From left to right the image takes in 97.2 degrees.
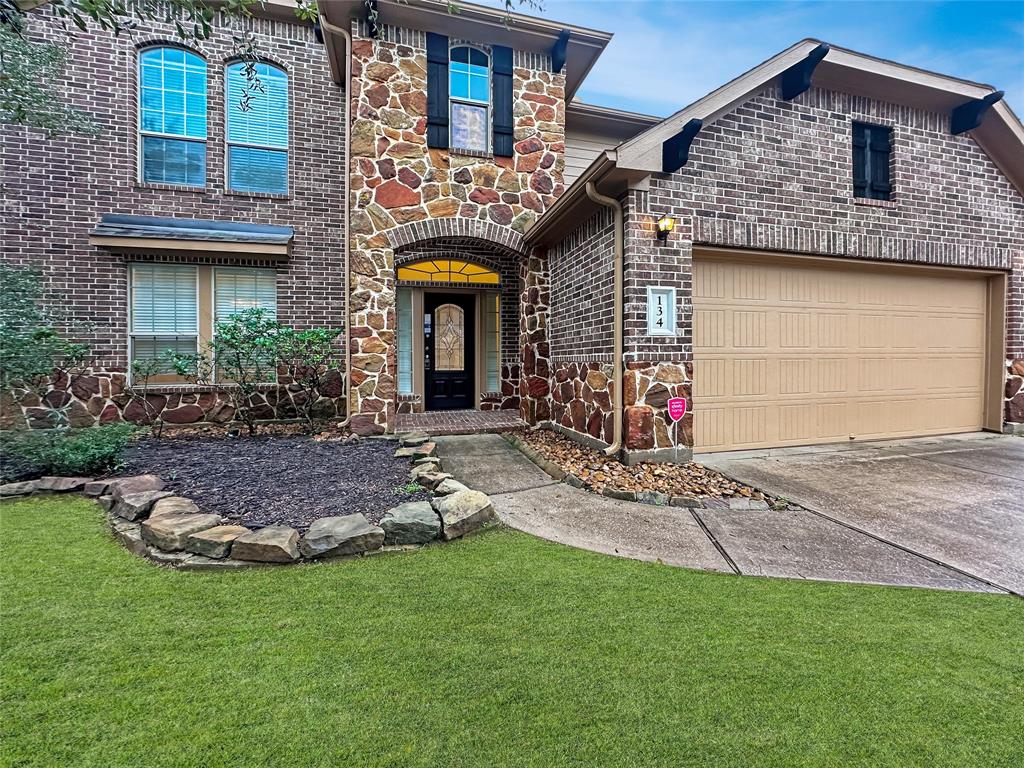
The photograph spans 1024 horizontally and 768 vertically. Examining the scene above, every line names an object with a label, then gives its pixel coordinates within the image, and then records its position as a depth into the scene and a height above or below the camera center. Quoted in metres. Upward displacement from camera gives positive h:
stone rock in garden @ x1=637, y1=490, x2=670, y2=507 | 4.00 -1.12
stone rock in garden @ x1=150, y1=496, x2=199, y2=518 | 3.27 -1.00
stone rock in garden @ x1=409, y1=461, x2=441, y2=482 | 4.33 -0.96
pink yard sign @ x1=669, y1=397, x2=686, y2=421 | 5.05 -0.39
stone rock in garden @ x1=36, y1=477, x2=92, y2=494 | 4.05 -1.00
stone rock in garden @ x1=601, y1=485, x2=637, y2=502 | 4.07 -1.11
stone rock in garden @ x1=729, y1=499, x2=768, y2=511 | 3.89 -1.14
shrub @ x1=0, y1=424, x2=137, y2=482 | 4.33 -0.79
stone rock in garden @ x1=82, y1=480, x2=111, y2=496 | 4.01 -1.02
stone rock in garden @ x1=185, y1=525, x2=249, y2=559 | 2.83 -1.07
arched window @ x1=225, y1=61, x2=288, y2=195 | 7.60 +4.07
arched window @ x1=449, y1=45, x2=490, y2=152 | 6.93 +4.27
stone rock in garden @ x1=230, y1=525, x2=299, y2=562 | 2.80 -1.10
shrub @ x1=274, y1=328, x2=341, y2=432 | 6.87 +0.22
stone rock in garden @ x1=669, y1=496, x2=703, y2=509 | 3.94 -1.13
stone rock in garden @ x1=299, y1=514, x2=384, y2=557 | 2.89 -1.08
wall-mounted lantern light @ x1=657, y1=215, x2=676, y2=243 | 4.82 +1.57
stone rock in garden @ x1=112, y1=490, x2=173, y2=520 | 3.37 -1.00
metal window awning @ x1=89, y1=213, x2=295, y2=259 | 6.80 +2.12
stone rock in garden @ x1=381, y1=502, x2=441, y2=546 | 3.12 -1.07
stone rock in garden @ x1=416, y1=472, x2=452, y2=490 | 4.04 -0.97
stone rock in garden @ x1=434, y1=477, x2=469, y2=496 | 3.82 -0.98
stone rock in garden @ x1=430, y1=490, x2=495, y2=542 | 3.23 -1.04
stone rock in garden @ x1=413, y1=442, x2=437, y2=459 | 5.25 -0.93
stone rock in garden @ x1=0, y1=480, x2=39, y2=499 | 3.90 -1.01
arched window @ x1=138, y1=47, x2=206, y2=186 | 7.33 +4.20
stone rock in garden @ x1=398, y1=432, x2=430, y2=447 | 6.00 -0.90
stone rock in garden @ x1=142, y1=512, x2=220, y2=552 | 2.90 -1.02
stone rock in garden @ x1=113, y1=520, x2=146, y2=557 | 2.96 -1.12
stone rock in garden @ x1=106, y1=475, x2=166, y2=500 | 3.74 -0.96
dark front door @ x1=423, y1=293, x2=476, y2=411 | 9.10 +0.49
